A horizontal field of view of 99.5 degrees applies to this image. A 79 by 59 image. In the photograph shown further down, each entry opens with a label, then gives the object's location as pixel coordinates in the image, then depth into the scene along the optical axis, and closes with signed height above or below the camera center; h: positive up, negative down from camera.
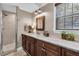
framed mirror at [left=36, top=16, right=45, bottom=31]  1.76 +0.30
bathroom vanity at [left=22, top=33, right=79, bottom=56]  1.30 -0.81
